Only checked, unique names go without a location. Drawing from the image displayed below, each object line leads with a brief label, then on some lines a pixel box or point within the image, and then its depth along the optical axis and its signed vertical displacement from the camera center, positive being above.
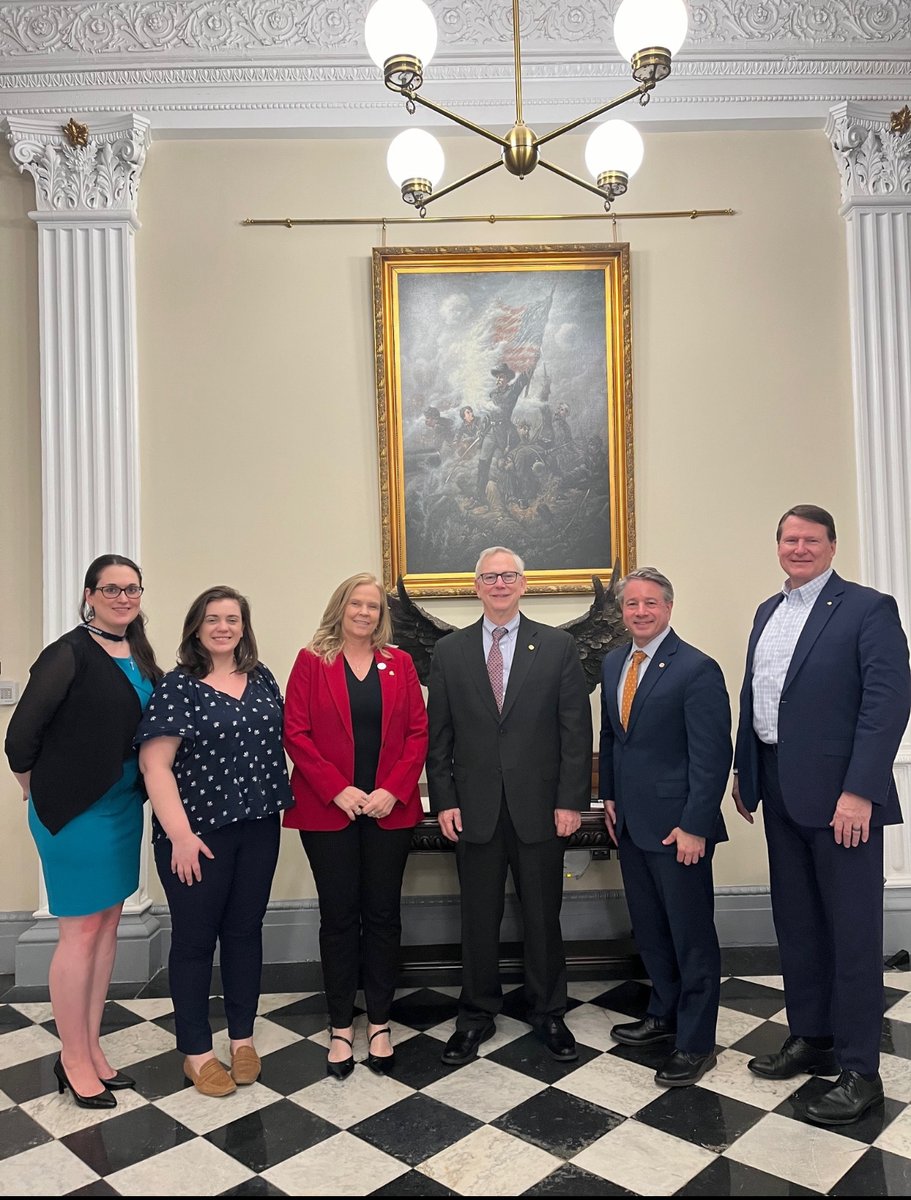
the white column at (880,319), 4.14 +1.36
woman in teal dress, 2.77 -0.50
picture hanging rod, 4.16 +1.88
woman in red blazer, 2.97 -0.57
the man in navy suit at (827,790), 2.65 -0.54
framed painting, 4.14 +0.98
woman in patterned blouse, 2.77 -0.57
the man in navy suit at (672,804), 2.87 -0.61
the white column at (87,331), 4.07 +1.38
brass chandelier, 2.25 +1.46
